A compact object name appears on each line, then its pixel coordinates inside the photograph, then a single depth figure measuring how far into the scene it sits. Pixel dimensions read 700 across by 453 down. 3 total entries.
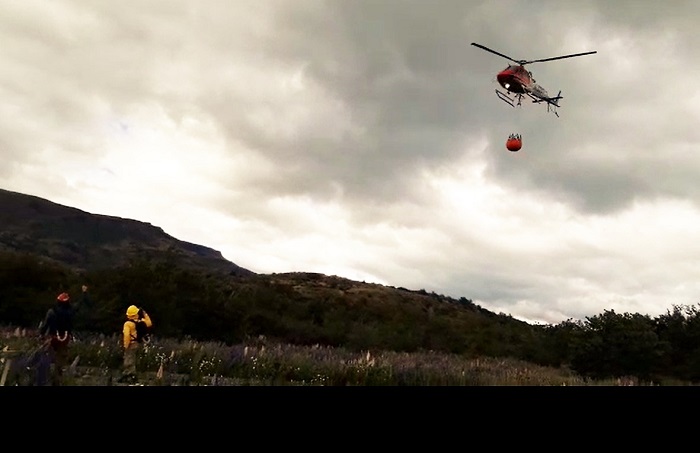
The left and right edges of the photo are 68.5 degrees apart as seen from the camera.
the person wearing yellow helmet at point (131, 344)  9.30
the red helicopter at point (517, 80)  25.89
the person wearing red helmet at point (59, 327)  9.22
